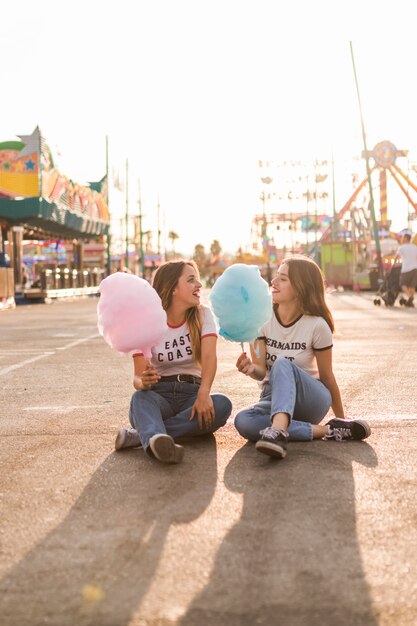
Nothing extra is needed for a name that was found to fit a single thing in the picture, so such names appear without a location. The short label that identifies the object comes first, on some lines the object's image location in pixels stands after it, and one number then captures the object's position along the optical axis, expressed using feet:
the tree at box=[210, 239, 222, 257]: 529.45
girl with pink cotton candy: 15.92
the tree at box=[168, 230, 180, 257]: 525.75
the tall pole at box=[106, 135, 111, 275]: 160.68
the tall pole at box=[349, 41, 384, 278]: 111.14
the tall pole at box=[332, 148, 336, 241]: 199.62
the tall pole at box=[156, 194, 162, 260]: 358.02
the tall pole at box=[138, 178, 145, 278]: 264.03
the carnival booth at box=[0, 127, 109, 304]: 105.60
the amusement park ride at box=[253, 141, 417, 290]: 133.13
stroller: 71.23
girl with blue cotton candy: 16.01
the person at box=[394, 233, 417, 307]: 65.55
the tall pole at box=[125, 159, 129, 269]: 219.00
